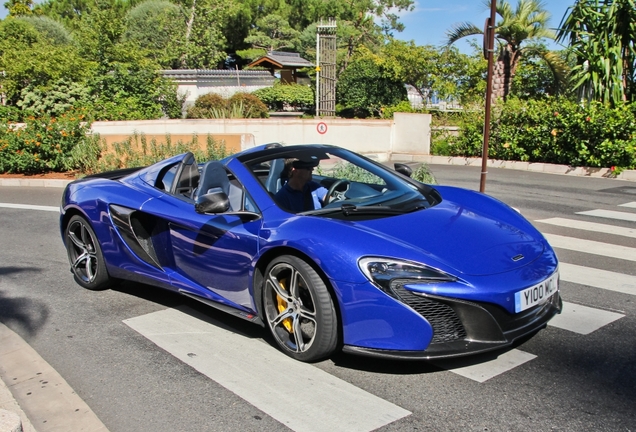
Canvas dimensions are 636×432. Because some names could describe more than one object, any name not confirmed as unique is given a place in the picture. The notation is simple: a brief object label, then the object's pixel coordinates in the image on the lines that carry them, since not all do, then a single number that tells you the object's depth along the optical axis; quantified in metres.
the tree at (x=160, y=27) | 38.81
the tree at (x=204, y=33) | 40.22
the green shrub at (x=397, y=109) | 22.12
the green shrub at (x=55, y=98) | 20.19
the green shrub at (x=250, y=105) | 23.76
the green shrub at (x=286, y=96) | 37.72
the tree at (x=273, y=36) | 54.09
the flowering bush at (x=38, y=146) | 14.34
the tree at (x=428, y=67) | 25.05
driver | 4.38
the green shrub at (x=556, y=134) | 13.49
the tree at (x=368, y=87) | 29.14
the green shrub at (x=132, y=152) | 13.07
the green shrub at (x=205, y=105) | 23.44
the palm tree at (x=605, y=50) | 15.14
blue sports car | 3.48
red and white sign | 15.92
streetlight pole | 8.84
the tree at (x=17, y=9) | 58.03
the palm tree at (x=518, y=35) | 20.16
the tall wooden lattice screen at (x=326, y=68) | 25.08
